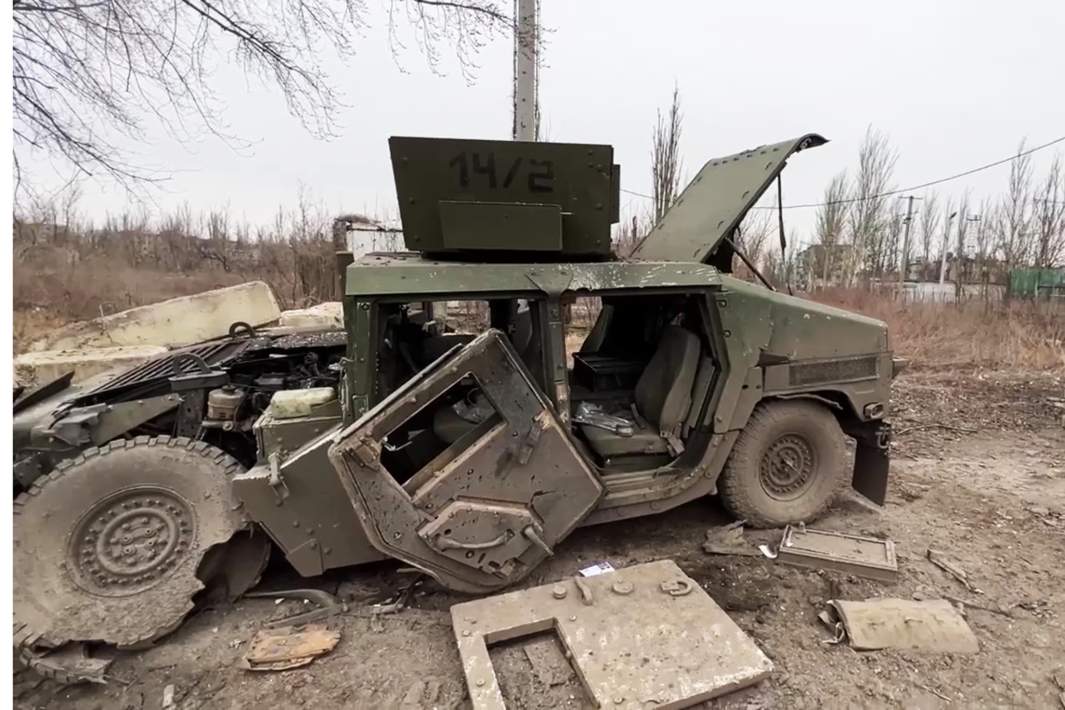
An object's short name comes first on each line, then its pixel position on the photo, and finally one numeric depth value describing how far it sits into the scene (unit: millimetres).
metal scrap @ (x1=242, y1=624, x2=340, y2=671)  2553
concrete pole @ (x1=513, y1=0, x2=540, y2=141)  5906
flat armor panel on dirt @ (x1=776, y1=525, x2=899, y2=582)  3170
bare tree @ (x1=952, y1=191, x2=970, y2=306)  14762
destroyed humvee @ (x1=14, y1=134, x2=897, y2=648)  2674
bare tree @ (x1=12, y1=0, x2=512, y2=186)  4282
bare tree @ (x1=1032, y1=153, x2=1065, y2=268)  14672
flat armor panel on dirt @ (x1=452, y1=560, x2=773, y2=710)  2246
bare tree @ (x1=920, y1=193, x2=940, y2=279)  22844
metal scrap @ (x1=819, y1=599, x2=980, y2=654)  2600
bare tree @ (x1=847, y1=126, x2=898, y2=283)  19766
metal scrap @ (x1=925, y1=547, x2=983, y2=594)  3139
